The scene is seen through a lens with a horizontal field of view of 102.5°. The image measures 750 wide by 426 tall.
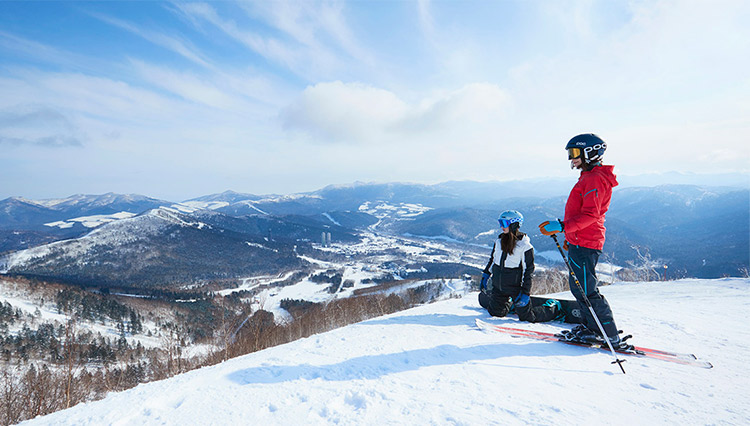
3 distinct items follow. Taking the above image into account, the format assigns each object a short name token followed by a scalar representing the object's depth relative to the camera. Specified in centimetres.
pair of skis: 395
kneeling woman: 580
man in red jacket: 457
